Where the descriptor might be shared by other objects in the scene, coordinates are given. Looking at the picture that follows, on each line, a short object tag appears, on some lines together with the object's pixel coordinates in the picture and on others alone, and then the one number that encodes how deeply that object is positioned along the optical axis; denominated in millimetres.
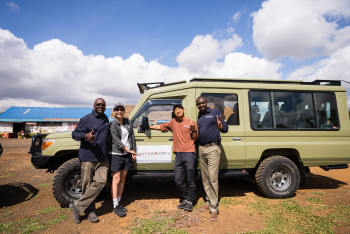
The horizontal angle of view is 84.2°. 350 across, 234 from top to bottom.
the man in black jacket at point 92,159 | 3289
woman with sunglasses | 3471
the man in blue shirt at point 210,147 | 3557
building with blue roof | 26234
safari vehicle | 3992
